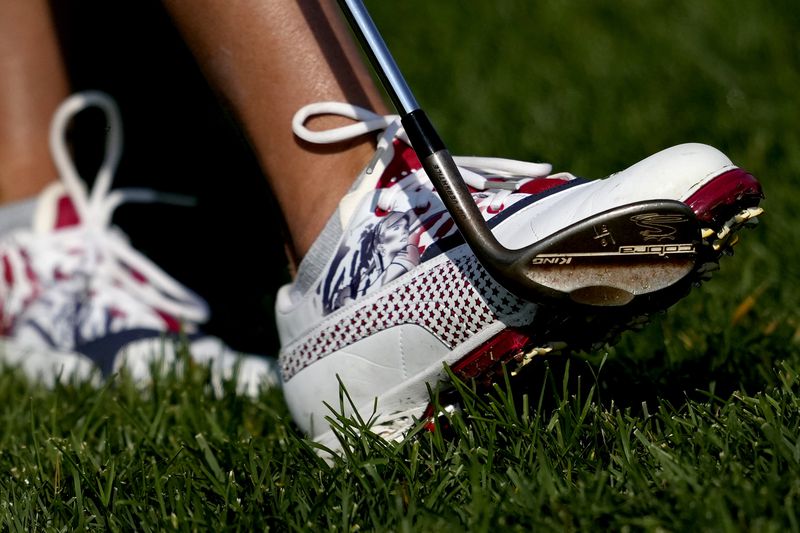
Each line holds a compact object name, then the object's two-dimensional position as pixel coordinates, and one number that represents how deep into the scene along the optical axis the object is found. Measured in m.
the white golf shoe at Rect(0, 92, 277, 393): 2.64
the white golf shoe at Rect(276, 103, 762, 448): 2.36
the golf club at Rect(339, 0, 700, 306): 2.34
